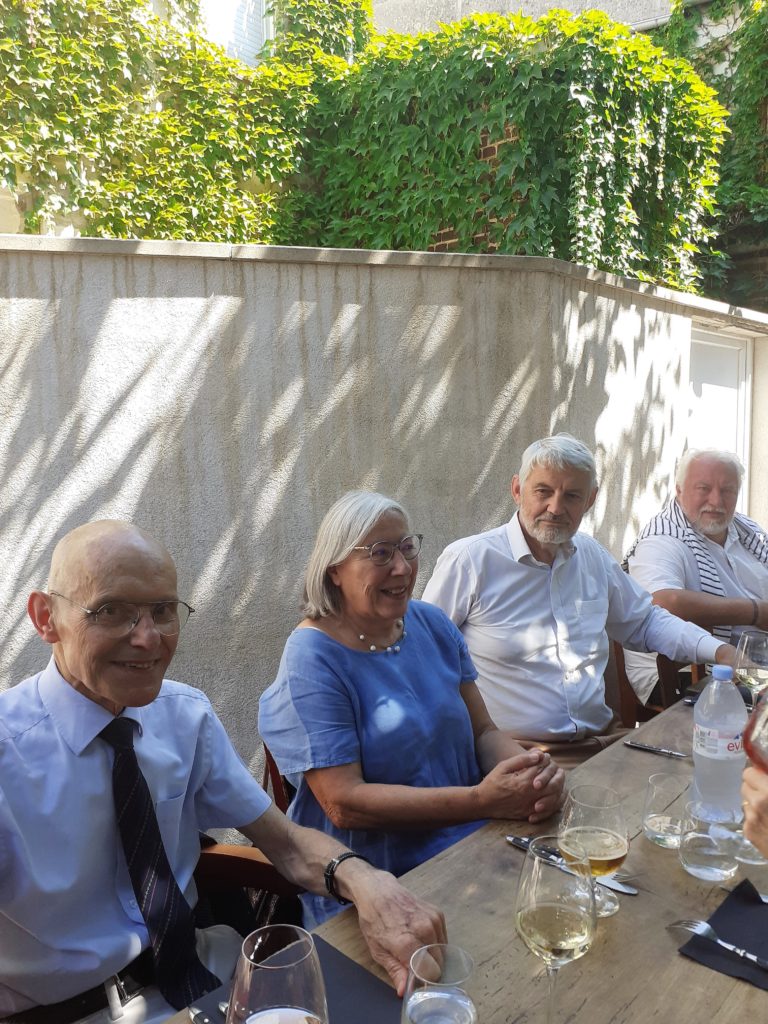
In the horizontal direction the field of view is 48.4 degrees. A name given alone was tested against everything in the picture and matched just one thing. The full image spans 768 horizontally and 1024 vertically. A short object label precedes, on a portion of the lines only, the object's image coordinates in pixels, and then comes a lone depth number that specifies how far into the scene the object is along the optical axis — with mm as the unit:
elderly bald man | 1611
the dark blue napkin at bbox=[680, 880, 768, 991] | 1371
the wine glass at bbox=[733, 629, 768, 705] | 2543
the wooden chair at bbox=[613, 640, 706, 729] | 3543
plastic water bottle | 1942
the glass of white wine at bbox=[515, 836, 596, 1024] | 1190
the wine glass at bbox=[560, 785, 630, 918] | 1535
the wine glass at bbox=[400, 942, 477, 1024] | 1045
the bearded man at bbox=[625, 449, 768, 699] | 3833
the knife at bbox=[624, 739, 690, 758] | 2288
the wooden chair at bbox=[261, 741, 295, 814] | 2240
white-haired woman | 1989
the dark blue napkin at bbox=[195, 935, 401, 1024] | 1260
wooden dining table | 1291
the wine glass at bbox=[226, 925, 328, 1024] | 1007
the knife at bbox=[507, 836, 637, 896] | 1240
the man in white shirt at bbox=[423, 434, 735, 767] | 3117
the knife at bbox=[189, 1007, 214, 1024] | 1245
